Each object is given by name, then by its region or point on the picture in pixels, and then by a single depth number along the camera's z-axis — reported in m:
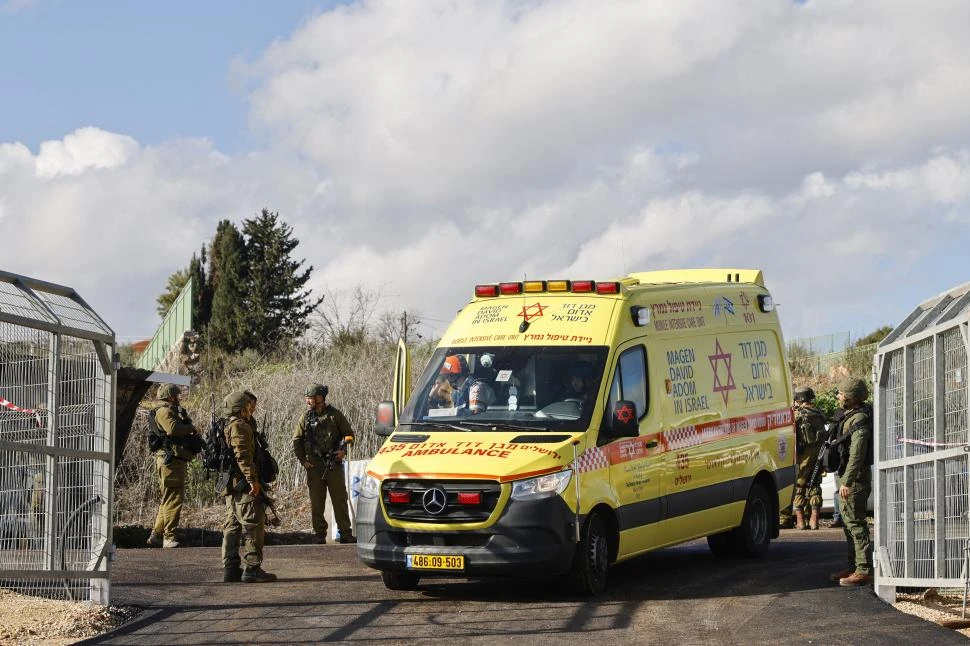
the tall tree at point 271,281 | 62.69
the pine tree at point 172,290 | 78.06
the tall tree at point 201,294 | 65.25
